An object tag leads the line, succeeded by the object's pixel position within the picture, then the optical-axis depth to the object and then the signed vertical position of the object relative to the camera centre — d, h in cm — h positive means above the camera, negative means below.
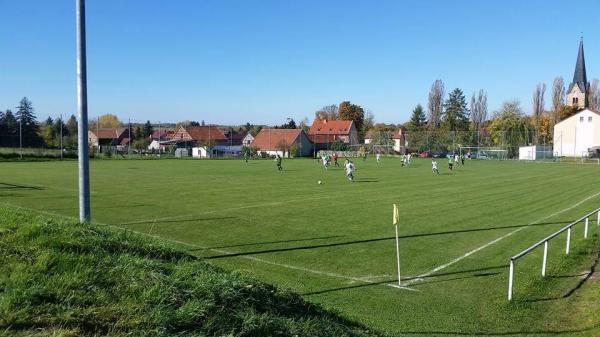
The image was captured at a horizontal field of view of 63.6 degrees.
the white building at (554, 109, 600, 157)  9088 +272
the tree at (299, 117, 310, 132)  15175 +722
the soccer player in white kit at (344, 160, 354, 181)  3644 -159
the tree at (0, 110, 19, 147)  7788 +313
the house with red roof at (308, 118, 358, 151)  12606 +453
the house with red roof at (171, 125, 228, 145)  11913 +353
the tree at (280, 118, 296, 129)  13675 +656
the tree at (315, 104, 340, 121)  15812 +1166
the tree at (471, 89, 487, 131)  13088 +1003
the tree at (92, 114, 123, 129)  17448 +1022
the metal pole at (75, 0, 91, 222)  902 +63
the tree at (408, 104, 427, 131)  13138 +818
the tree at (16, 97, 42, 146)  8325 +408
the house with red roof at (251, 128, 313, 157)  9781 +130
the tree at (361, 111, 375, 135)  14160 +724
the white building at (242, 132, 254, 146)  13158 +251
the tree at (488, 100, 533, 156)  9981 +461
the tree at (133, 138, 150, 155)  9950 +44
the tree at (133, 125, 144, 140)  12975 +408
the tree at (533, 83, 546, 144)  11431 +1031
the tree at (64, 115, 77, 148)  8331 +359
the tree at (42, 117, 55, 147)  9242 +315
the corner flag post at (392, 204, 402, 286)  1138 -161
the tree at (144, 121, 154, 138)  13350 +504
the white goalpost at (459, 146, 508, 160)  9169 -80
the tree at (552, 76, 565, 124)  11344 +1249
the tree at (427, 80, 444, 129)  12788 +1169
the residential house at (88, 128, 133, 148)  12424 +321
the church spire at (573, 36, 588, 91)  11581 +1820
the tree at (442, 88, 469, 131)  12723 +1010
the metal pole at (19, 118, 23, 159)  6649 +52
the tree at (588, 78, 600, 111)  11944 +1312
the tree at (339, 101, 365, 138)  14150 +1027
